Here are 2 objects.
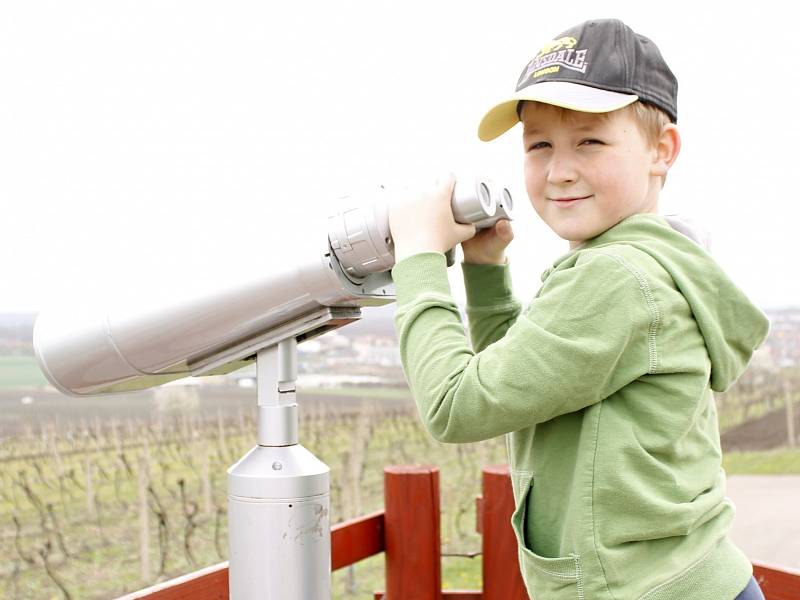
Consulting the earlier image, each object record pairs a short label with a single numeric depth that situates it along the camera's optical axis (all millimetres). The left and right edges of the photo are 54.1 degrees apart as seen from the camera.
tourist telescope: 804
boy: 697
